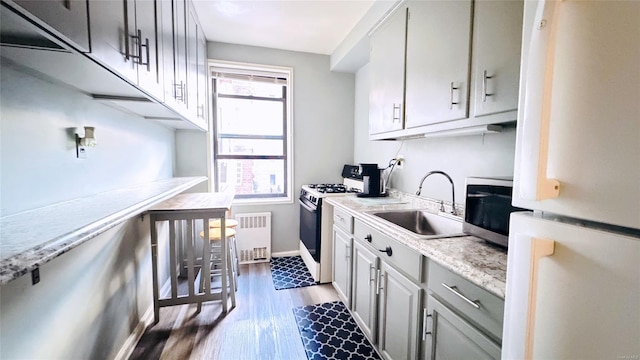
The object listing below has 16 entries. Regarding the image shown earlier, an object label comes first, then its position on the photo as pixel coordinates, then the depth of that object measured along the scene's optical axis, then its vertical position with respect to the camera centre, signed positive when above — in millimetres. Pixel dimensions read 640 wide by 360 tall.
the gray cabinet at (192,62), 2105 +895
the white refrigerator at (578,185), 390 -28
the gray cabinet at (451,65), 1099 +546
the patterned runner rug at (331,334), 1727 -1252
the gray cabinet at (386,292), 1272 -736
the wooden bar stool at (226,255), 2248 -914
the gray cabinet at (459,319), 866 -579
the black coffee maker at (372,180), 2479 -131
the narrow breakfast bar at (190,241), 1921 -616
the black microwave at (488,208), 1050 -177
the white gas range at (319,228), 2553 -643
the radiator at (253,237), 3211 -911
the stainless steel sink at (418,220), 1733 -385
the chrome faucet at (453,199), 1687 -215
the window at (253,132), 3246 +426
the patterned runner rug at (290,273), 2672 -1222
